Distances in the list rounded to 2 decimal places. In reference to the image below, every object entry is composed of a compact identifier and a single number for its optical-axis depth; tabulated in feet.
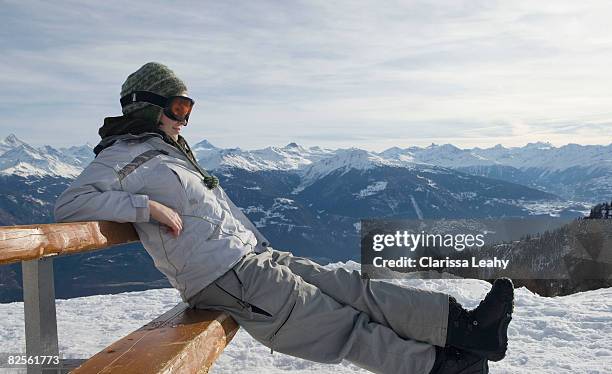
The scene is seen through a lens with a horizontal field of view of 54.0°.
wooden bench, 7.29
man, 10.52
